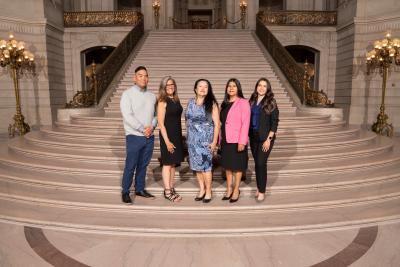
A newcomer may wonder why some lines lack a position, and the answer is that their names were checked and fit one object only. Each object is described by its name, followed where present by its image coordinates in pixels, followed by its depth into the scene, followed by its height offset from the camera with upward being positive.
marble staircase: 4.04 -1.46
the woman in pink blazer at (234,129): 4.10 -0.47
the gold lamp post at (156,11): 18.55 +4.79
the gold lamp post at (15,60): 11.26 +1.20
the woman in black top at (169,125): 4.16 -0.43
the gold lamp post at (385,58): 11.24 +1.24
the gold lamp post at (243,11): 18.64 +4.79
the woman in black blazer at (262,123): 4.20 -0.41
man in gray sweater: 4.10 -0.38
